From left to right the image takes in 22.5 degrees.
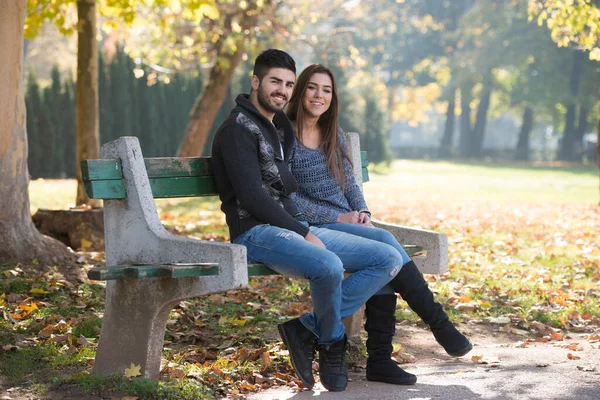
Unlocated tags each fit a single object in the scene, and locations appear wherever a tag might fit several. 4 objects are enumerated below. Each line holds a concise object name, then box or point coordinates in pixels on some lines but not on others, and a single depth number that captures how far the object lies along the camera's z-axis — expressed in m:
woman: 7.51
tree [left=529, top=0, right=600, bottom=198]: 21.35
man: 7.11
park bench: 6.70
